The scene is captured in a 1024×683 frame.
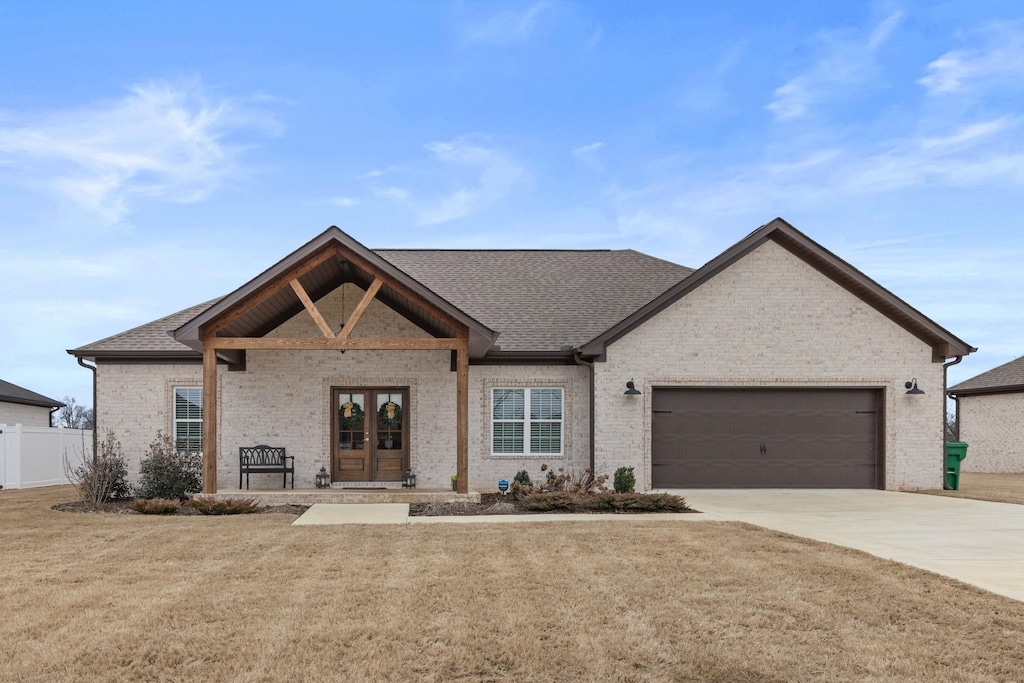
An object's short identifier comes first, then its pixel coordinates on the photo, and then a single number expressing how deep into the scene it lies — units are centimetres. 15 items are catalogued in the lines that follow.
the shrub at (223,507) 1306
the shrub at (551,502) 1337
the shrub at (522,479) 1617
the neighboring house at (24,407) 2714
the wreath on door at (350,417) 1725
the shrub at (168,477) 1542
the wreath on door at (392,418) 1727
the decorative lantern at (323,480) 1648
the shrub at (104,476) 1477
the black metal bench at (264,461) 1642
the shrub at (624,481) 1555
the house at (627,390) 1666
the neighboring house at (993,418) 2669
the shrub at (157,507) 1312
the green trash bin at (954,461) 1759
